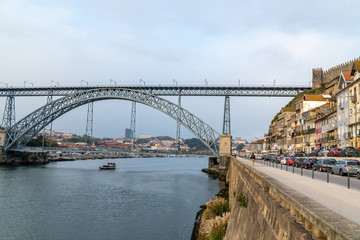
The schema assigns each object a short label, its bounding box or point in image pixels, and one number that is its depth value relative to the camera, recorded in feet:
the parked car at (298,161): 112.37
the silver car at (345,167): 73.82
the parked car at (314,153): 148.61
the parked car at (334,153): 121.60
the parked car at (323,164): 87.89
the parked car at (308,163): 103.25
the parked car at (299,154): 157.43
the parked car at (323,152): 135.03
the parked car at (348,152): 112.36
